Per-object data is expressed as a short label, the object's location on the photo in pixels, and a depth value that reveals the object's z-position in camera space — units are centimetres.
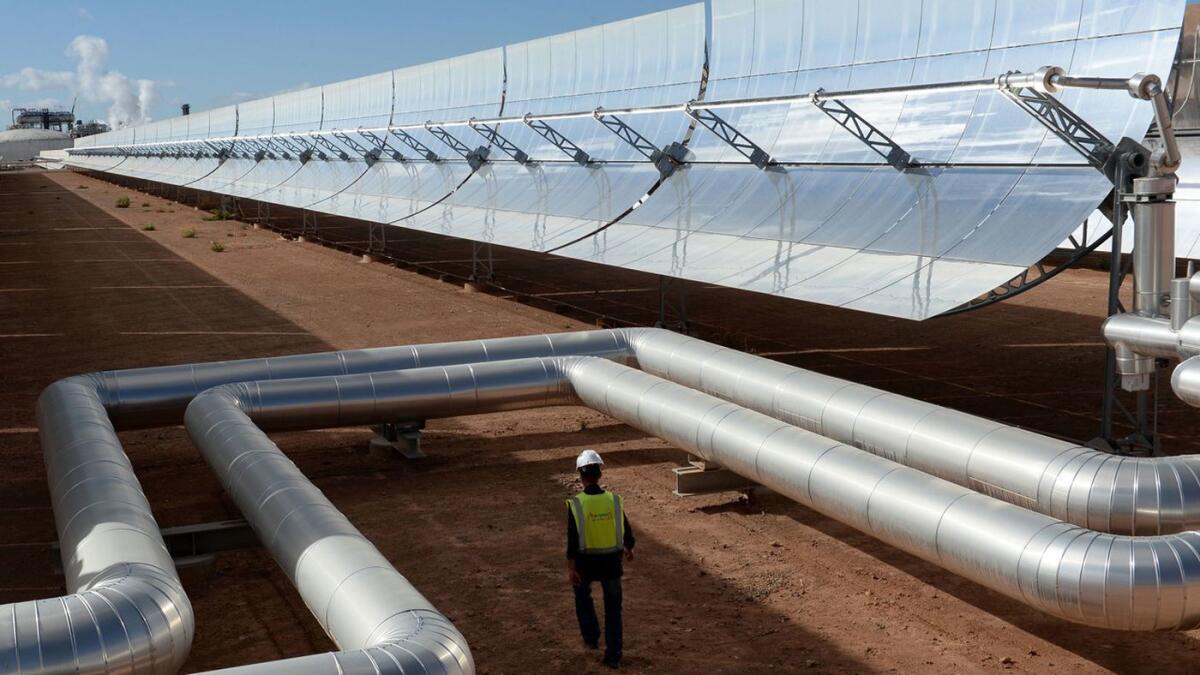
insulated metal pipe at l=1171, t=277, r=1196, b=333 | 1009
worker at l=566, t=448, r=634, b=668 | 774
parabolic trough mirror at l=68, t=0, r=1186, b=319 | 1270
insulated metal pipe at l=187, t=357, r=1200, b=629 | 687
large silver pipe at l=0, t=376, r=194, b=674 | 598
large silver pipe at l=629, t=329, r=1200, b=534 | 784
